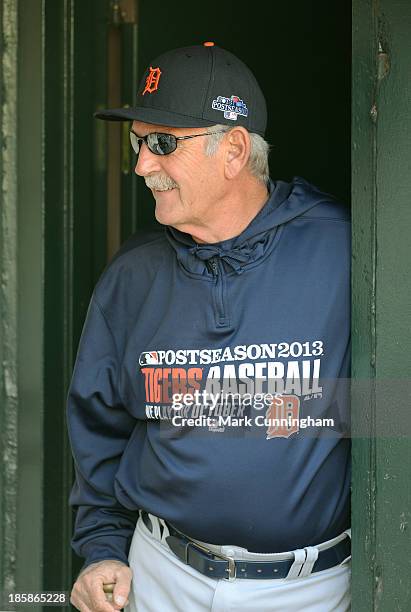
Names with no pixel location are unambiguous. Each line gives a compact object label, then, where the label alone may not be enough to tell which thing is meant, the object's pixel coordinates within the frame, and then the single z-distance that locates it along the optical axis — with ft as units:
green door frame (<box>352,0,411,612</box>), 22.45
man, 22.77
